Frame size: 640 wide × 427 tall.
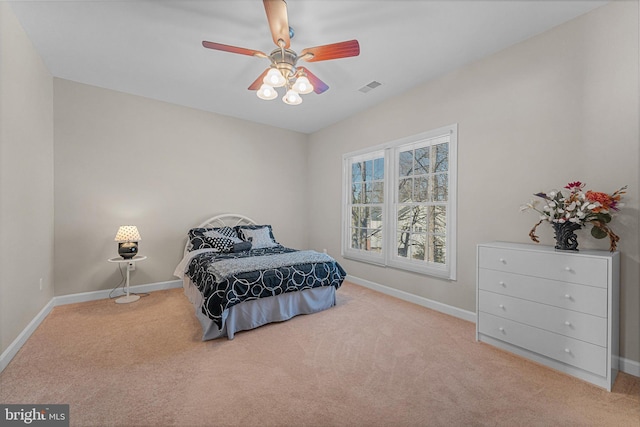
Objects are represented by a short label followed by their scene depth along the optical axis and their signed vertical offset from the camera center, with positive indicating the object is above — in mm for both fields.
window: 3332 +139
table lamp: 3514 -355
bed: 2613 -741
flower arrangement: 2018 +37
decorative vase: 2131 -175
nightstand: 3479 -925
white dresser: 1893 -722
